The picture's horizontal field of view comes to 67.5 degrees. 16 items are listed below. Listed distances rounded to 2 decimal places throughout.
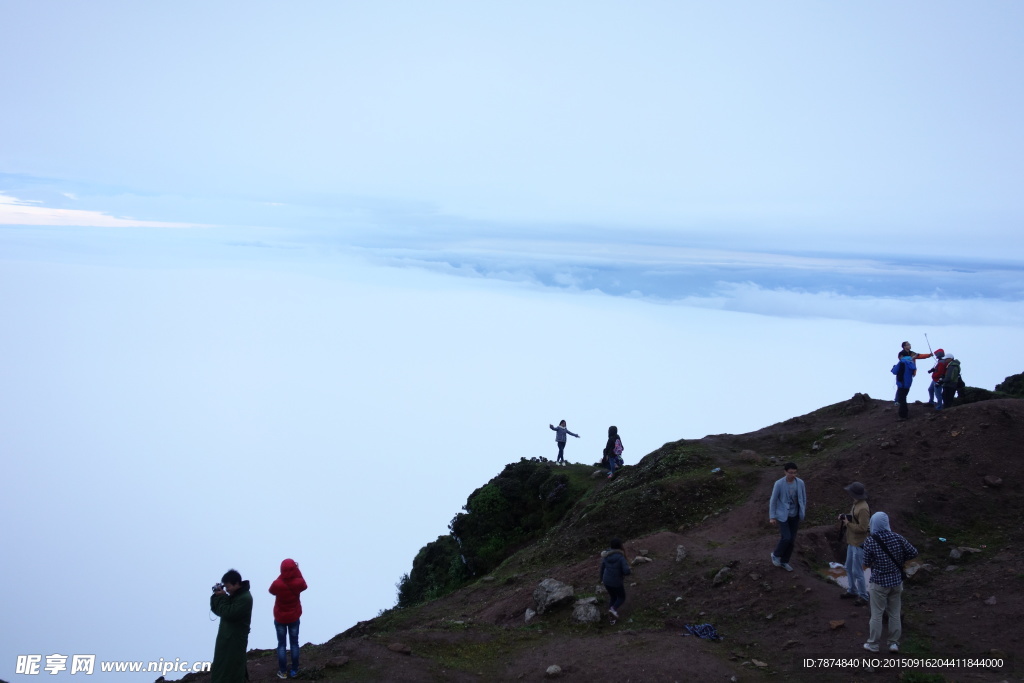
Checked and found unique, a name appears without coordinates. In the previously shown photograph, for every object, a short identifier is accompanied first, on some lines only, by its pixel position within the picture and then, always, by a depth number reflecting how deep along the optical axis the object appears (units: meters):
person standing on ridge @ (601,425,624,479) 27.73
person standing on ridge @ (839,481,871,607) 12.65
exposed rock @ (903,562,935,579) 15.34
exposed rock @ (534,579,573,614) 15.77
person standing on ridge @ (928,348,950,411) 22.52
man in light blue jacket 14.36
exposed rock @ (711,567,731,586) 15.38
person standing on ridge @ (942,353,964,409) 22.19
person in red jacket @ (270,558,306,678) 11.48
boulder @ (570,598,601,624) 15.02
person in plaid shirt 11.38
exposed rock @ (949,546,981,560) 15.96
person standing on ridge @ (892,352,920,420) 21.92
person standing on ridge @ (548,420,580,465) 31.80
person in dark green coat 10.28
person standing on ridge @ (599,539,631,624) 14.61
